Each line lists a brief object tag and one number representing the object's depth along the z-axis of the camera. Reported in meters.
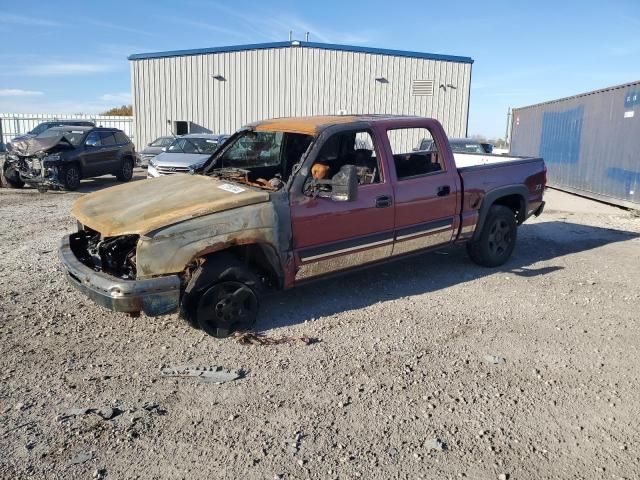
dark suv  12.98
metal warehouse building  23.38
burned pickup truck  3.99
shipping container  12.16
